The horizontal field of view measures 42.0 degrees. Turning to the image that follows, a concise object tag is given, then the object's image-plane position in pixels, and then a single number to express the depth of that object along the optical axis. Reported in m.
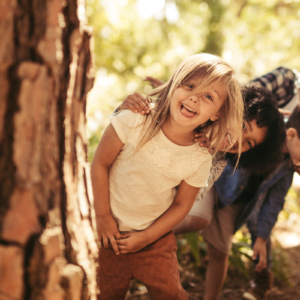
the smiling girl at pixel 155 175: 1.90
